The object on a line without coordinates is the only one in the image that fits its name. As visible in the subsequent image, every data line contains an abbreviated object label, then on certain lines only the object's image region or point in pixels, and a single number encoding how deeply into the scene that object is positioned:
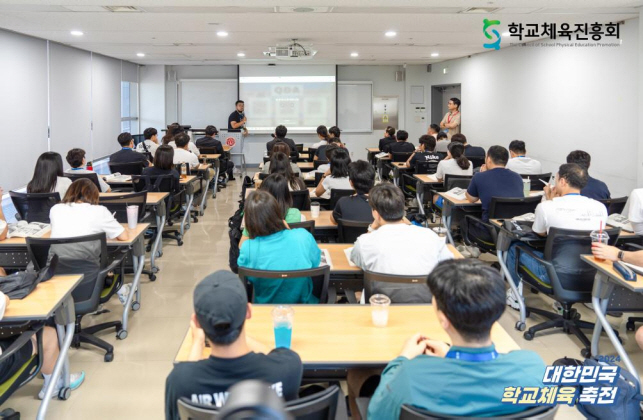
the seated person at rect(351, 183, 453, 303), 2.96
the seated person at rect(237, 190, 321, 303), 3.09
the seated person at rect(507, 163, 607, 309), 4.04
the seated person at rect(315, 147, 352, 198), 5.79
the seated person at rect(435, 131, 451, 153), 10.28
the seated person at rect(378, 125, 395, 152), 11.55
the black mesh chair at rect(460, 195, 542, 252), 5.09
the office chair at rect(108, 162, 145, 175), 7.77
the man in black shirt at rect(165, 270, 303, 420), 1.72
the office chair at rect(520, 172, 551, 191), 6.74
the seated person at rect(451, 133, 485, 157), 9.04
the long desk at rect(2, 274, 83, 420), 2.66
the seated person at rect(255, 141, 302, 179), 6.95
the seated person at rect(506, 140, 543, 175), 6.88
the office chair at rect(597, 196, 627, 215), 4.87
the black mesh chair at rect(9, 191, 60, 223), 4.81
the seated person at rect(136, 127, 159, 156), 9.59
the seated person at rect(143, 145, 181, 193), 6.80
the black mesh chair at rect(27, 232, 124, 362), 3.58
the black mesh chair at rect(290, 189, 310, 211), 5.43
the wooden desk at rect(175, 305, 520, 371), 2.18
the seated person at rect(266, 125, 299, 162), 9.39
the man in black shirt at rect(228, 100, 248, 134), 13.52
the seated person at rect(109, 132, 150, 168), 8.05
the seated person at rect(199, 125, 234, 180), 10.69
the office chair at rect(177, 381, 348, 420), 0.60
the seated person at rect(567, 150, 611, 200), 5.14
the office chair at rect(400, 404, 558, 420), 1.54
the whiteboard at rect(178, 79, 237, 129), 15.79
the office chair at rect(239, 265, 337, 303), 2.86
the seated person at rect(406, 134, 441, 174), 8.65
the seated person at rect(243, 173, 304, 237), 3.99
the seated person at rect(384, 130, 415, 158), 10.39
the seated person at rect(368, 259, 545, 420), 1.62
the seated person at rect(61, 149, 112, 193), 6.17
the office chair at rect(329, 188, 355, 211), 5.57
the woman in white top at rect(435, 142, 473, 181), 7.28
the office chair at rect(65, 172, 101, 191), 5.96
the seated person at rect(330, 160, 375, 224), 4.51
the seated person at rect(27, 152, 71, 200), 4.93
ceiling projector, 9.37
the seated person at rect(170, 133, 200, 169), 8.27
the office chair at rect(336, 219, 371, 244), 4.20
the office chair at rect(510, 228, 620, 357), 3.88
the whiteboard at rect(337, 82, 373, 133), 15.90
